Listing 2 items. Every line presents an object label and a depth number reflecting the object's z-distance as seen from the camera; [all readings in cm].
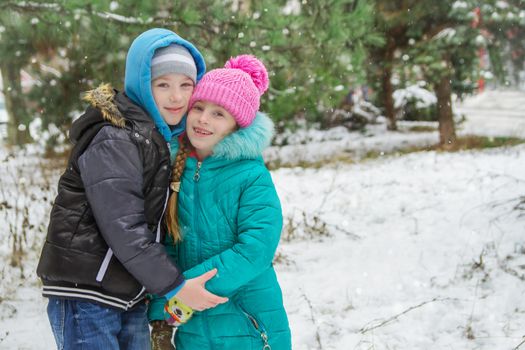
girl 187
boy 170
